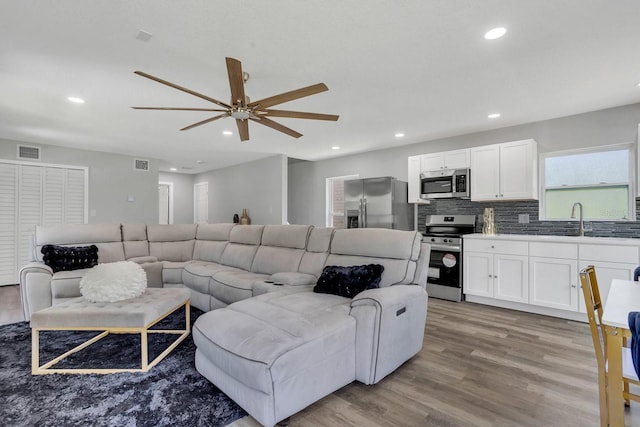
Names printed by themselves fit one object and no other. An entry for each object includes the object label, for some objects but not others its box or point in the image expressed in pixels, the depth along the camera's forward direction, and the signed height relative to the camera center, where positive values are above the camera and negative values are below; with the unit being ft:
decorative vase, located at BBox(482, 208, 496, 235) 14.12 -0.38
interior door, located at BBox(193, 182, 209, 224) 28.43 +1.07
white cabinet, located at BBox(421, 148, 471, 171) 14.40 +2.59
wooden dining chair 4.43 -2.26
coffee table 7.06 -2.50
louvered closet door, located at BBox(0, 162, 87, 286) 16.97 +0.53
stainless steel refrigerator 15.93 +0.50
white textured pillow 8.05 -1.87
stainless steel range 13.51 -2.06
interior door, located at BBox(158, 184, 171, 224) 29.35 +0.99
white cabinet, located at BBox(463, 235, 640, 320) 10.18 -2.03
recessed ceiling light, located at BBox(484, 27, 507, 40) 6.86 +4.08
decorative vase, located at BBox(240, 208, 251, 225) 22.70 -0.34
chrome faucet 11.87 -0.09
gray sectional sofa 5.28 -2.18
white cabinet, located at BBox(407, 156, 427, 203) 15.93 +1.74
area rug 5.52 -3.66
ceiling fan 6.64 +2.80
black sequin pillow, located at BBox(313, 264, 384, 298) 7.87 -1.72
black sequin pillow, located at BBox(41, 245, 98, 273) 11.62 -1.69
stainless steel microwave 14.39 +1.44
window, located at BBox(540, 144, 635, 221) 11.63 +1.23
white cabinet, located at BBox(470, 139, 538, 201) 12.67 +1.82
